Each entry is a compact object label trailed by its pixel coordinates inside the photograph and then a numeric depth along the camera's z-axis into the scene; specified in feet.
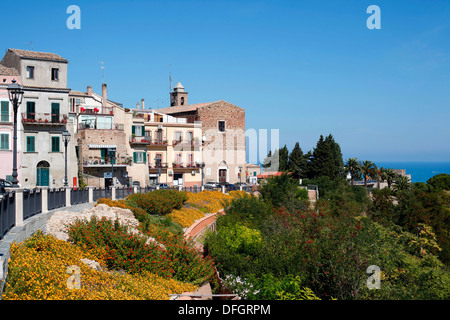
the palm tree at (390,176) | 234.79
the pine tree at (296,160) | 263.66
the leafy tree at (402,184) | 192.11
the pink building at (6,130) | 126.93
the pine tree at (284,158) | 274.20
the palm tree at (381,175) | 238.72
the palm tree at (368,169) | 233.14
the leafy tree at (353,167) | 235.81
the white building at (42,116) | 130.52
